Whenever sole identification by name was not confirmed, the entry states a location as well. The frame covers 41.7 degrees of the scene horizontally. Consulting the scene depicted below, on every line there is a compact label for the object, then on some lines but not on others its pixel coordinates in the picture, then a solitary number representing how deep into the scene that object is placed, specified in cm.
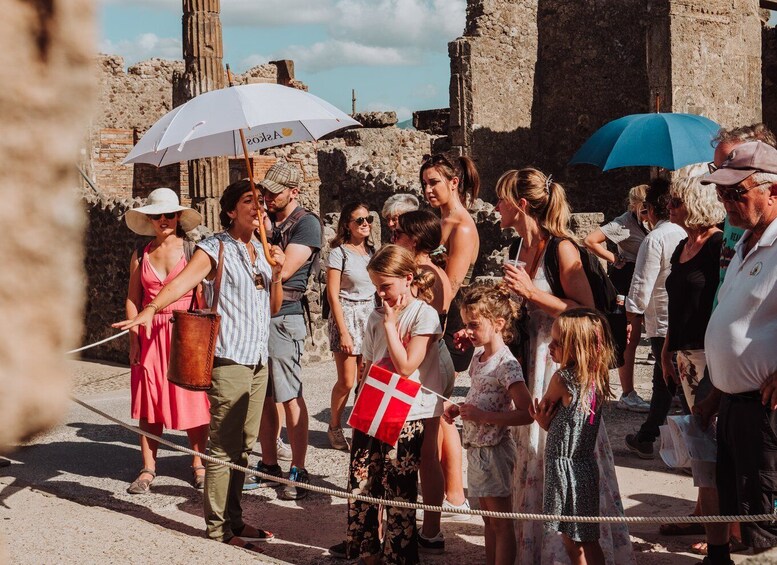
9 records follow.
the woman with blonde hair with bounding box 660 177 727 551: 469
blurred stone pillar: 77
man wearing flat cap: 562
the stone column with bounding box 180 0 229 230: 1260
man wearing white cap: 323
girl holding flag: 420
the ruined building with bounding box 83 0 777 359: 1556
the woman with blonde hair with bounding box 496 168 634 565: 391
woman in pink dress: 571
